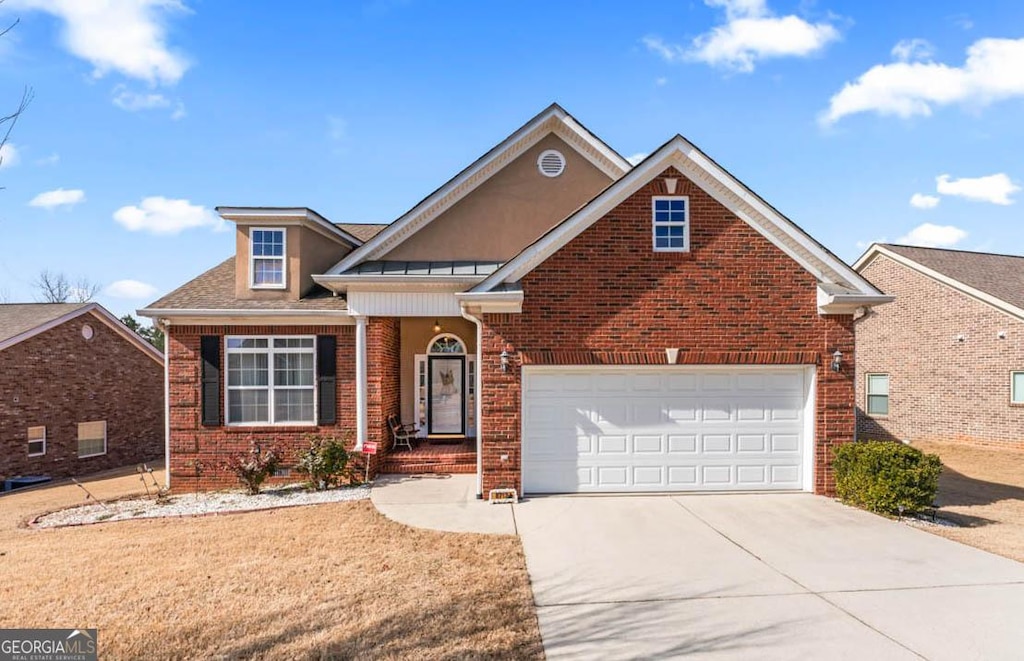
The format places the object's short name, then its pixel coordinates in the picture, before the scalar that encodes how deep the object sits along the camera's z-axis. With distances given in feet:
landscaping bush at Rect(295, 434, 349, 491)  36.04
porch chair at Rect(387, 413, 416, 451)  42.88
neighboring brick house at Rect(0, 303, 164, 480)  56.18
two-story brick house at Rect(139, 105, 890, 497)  32.50
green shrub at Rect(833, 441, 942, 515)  28.53
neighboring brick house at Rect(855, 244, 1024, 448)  53.88
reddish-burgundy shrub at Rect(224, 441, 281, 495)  35.55
